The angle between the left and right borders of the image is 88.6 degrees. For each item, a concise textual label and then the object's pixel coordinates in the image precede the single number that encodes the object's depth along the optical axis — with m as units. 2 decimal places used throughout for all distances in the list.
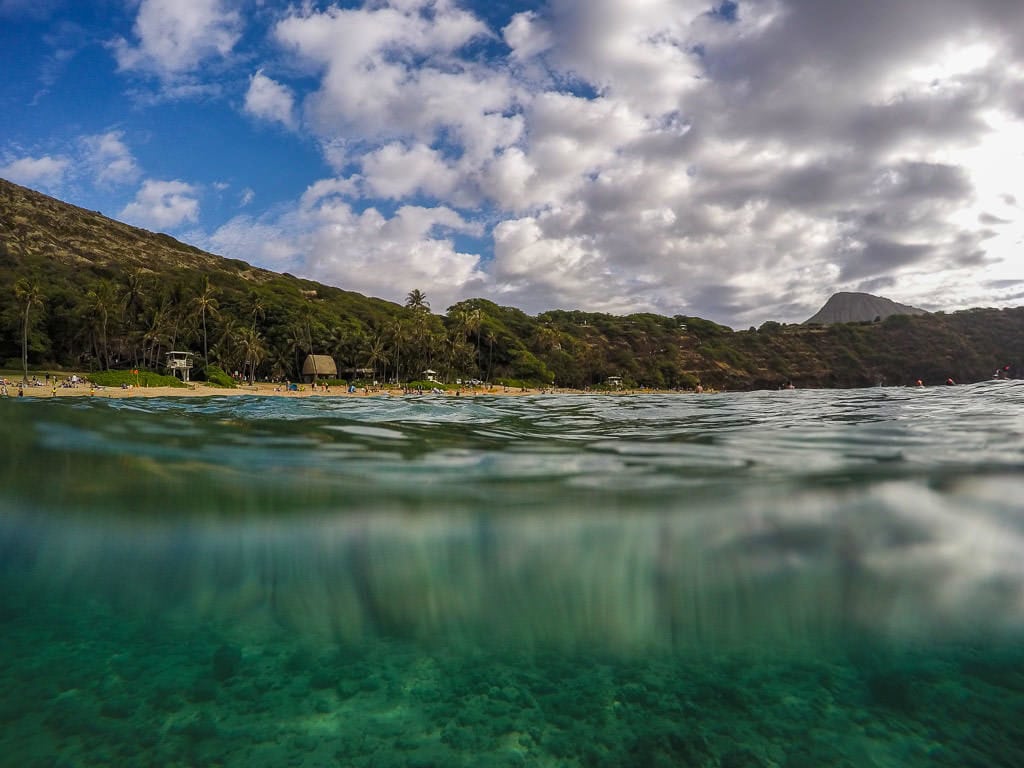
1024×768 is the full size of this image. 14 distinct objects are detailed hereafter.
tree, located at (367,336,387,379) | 80.88
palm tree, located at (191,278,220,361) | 72.31
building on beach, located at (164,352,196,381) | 63.61
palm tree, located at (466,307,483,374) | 97.12
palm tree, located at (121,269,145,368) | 70.94
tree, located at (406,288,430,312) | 92.02
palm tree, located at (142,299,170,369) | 66.31
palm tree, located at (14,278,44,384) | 57.04
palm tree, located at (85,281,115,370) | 63.09
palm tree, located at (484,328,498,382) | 102.56
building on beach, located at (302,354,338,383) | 80.56
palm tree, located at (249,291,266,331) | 83.12
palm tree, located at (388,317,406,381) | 82.22
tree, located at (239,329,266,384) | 73.62
